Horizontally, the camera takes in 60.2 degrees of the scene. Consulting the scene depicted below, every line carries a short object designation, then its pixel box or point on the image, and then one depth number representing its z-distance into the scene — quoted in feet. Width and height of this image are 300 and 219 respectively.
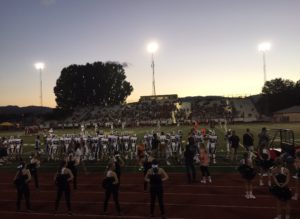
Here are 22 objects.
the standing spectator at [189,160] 37.08
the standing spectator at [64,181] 27.36
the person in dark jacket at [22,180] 28.14
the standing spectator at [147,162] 31.19
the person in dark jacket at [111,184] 26.39
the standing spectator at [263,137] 46.11
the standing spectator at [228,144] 51.23
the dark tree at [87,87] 209.15
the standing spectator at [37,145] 57.83
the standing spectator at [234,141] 47.95
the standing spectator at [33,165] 36.11
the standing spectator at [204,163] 36.00
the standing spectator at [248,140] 47.71
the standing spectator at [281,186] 23.52
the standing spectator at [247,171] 30.00
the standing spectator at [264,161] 35.28
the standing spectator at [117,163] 32.95
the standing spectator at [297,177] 29.03
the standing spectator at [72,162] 34.58
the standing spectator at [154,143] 49.82
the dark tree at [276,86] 197.76
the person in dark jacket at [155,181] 25.02
